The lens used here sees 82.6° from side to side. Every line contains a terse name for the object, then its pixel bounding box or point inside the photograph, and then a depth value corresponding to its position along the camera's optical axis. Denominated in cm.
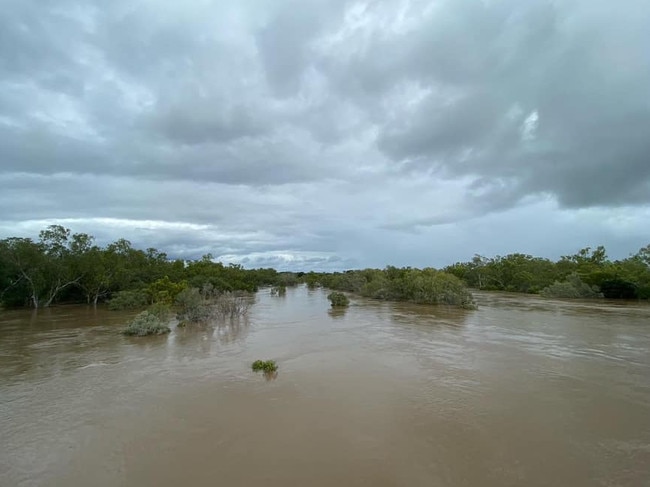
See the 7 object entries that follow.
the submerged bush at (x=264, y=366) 1056
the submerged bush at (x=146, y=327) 1622
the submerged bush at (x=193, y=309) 1981
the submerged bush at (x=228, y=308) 2063
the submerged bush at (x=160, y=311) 1813
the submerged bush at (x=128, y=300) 2694
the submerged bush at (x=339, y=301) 2961
